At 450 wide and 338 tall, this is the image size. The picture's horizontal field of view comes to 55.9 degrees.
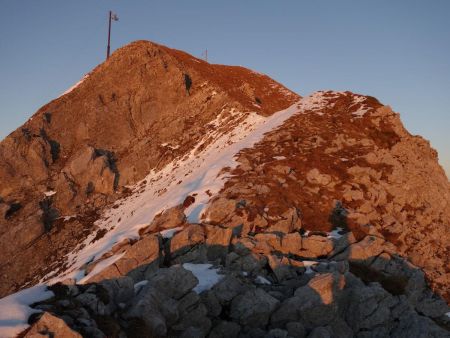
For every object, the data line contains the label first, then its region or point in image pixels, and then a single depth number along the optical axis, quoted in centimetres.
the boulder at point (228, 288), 1936
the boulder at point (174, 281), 1819
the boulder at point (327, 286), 1933
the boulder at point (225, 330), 1783
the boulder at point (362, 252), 2581
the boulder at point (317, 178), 3678
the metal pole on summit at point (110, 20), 8706
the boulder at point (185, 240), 2425
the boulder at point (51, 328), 1326
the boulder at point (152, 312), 1590
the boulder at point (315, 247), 2650
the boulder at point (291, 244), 2639
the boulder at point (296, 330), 1809
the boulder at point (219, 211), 2988
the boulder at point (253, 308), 1870
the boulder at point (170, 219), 2961
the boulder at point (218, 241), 2438
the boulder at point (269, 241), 2539
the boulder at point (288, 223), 2923
